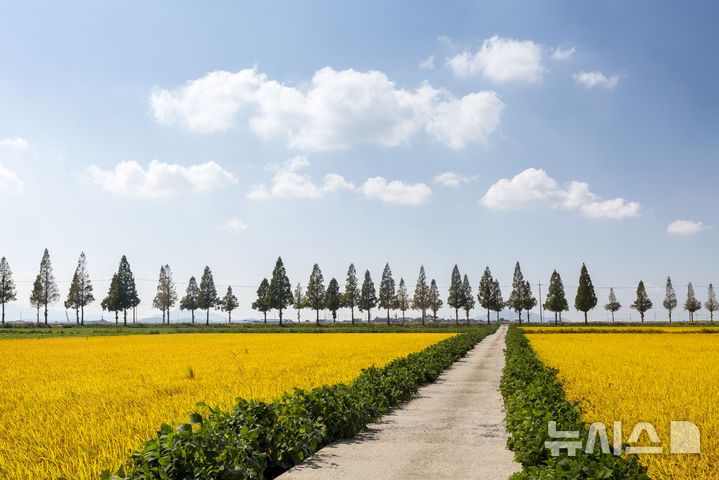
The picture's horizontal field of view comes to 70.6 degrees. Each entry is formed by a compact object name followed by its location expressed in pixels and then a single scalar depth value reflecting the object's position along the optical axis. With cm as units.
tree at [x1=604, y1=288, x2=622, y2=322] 15121
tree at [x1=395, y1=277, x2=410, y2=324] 13838
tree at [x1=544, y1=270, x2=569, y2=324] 11864
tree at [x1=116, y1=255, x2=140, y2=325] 10356
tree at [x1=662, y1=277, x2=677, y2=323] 13962
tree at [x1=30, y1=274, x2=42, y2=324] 9706
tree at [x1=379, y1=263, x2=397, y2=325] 12238
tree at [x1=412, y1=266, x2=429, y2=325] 12825
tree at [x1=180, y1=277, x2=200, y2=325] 12525
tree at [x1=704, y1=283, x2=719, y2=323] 13900
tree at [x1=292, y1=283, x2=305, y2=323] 14850
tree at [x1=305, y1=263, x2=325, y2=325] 11512
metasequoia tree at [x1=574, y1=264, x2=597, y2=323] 11219
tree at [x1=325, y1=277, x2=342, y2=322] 11725
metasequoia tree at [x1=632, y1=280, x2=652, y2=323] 12875
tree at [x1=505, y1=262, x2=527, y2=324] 12431
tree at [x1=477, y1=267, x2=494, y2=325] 12400
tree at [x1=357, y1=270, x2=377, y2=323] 12200
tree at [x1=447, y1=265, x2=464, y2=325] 12462
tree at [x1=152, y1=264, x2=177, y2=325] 11900
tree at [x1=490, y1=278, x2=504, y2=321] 12669
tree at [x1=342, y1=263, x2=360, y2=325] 12006
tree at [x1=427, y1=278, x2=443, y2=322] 13275
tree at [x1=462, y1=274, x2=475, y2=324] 12519
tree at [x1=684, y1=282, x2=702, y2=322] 13850
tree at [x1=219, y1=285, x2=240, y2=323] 13988
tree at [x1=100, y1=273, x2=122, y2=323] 10312
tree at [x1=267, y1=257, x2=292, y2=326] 11031
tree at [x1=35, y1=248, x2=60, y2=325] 9719
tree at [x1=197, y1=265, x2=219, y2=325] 12088
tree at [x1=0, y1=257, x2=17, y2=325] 9383
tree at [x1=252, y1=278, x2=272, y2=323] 12003
